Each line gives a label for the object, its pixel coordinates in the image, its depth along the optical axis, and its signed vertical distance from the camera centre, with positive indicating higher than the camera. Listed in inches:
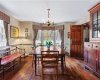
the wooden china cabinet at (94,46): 91.6 -9.5
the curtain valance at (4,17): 116.9 +40.0
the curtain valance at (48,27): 209.2 +38.2
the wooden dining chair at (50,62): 83.6 -27.6
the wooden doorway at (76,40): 178.8 -0.8
